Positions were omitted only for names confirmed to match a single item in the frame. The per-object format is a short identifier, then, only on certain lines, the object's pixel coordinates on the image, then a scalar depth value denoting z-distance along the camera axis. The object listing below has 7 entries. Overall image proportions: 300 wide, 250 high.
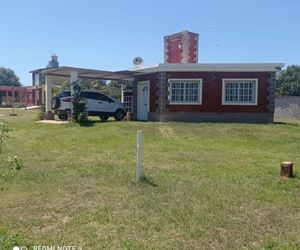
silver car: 13.88
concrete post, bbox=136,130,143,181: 5.18
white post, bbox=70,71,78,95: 13.28
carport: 13.45
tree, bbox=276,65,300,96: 37.16
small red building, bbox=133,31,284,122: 13.57
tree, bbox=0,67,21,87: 68.12
